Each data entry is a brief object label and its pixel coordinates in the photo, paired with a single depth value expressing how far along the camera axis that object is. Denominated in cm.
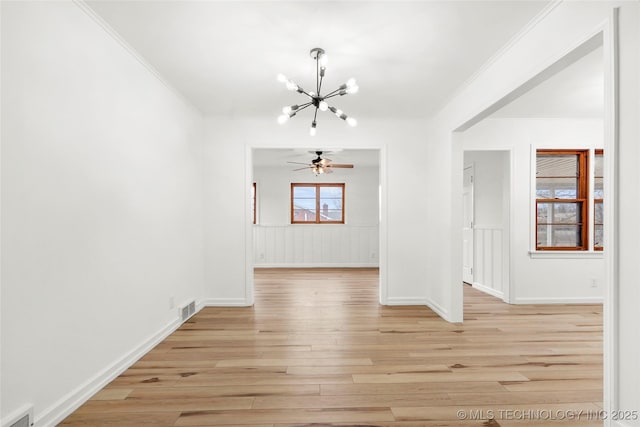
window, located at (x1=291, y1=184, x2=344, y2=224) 805
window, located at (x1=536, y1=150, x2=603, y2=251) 447
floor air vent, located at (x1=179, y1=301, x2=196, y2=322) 344
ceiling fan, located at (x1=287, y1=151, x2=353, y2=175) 582
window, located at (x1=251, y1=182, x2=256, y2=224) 783
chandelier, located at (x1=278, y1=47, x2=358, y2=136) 246
